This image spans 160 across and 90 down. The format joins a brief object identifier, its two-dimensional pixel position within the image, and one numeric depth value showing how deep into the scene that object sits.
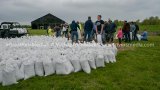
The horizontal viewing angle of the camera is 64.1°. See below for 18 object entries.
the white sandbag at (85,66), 4.18
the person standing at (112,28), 8.95
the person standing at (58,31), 12.70
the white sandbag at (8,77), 3.59
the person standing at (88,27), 8.19
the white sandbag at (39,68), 4.01
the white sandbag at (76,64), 4.19
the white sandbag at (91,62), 4.36
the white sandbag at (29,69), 3.91
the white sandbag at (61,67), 4.02
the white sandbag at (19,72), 3.81
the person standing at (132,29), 10.88
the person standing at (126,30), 9.96
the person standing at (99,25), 7.57
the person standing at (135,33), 10.96
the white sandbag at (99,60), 4.51
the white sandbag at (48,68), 4.01
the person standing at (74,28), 8.51
